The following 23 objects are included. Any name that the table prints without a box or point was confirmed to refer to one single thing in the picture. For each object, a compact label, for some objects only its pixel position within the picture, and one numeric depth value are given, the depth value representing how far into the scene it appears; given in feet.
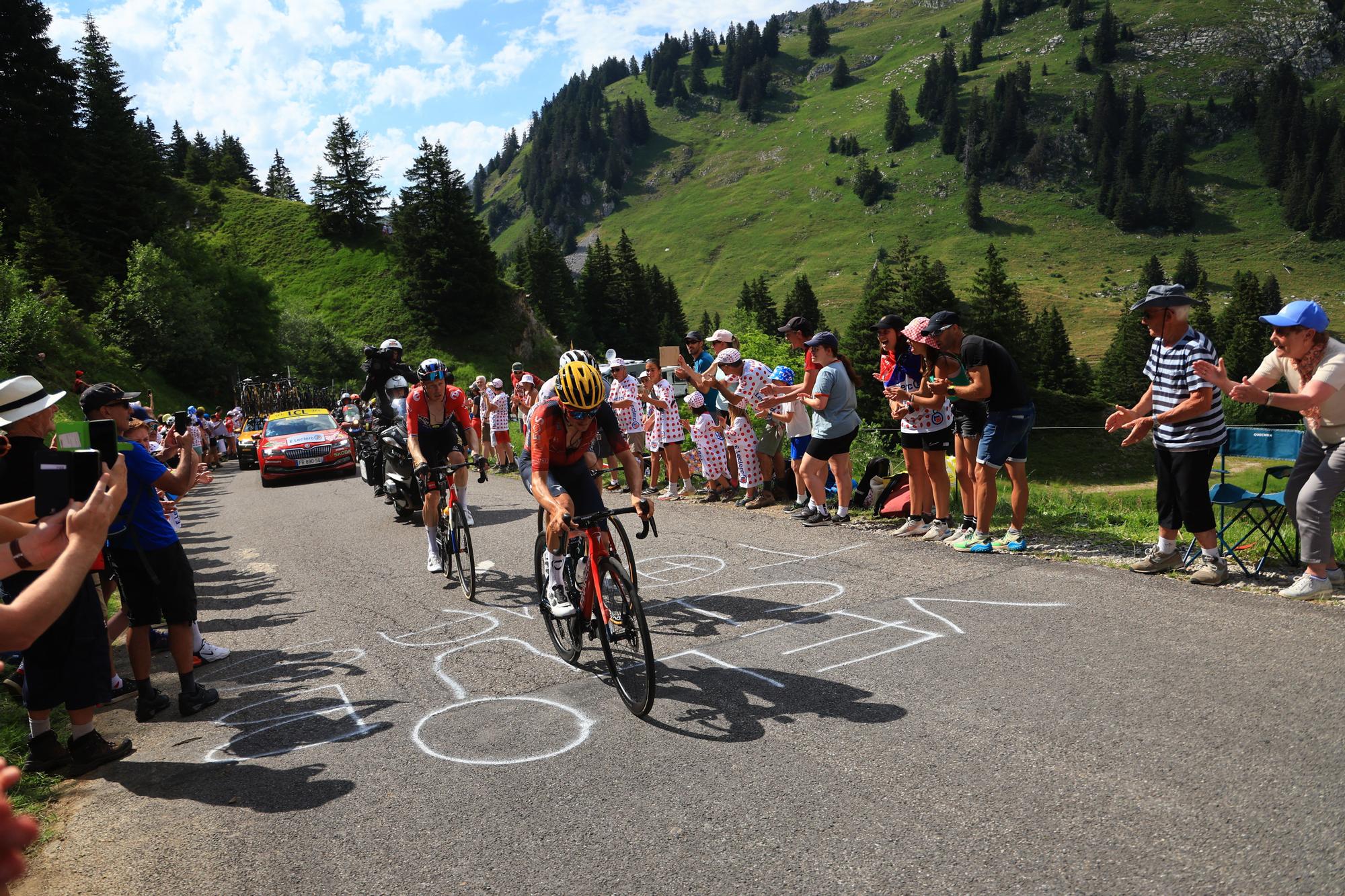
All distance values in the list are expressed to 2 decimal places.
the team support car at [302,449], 69.26
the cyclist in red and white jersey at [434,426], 29.48
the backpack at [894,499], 32.50
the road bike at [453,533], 27.25
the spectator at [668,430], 43.86
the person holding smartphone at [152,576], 18.76
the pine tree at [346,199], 291.17
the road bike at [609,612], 16.63
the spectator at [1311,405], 18.72
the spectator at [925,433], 28.07
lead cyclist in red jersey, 18.22
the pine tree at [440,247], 247.09
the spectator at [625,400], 45.32
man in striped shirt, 20.92
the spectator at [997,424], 25.75
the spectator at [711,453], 41.47
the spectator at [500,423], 66.54
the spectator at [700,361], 40.24
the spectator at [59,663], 15.65
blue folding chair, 21.61
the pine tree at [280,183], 498.69
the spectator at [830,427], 32.40
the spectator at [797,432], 35.81
